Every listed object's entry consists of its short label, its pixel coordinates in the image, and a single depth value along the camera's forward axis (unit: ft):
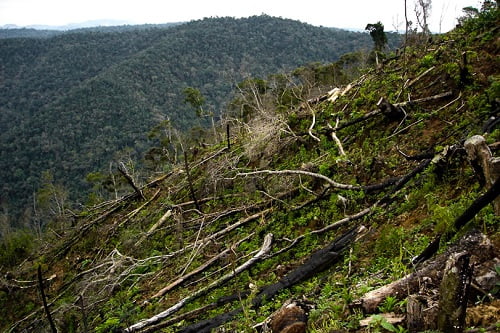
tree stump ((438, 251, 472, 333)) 6.35
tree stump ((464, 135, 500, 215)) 9.54
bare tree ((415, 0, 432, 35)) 34.20
